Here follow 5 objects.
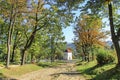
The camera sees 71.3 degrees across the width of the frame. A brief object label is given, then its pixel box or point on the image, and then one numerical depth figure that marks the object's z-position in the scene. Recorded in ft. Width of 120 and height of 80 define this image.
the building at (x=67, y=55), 187.81
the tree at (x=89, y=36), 59.49
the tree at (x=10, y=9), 34.46
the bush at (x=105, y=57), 32.76
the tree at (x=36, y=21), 43.19
